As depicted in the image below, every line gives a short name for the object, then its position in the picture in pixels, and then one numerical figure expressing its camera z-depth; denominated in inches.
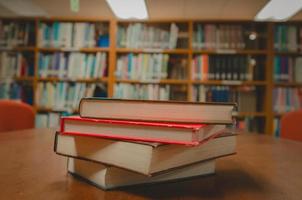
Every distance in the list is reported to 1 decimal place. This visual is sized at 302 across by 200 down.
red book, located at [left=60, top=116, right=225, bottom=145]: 16.4
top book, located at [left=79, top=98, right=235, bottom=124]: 18.7
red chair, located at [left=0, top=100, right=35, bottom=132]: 59.5
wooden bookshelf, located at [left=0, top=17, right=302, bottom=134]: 122.2
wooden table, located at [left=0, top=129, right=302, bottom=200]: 17.4
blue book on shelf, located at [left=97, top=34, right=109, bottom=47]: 127.1
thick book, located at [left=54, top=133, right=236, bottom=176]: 16.2
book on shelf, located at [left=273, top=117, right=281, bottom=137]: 123.5
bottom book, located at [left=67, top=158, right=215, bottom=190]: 18.0
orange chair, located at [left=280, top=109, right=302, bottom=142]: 55.4
